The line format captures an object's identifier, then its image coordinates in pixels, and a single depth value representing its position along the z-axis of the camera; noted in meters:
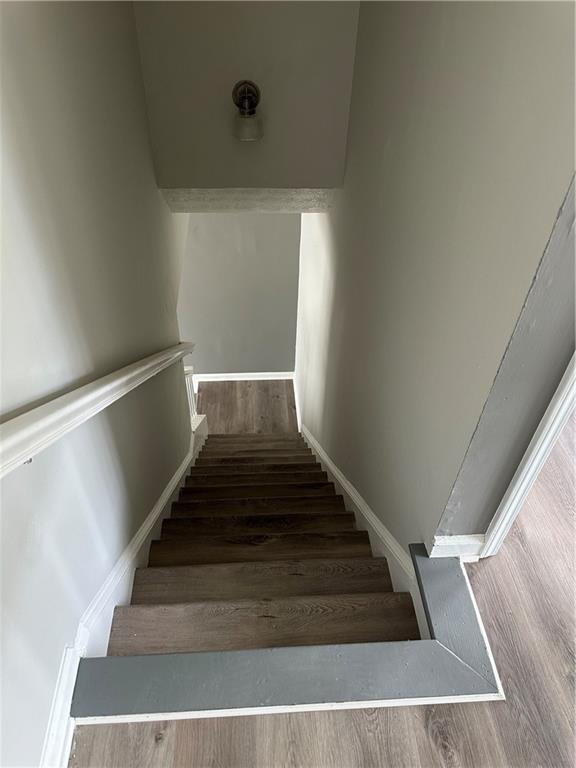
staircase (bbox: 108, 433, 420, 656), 1.45
